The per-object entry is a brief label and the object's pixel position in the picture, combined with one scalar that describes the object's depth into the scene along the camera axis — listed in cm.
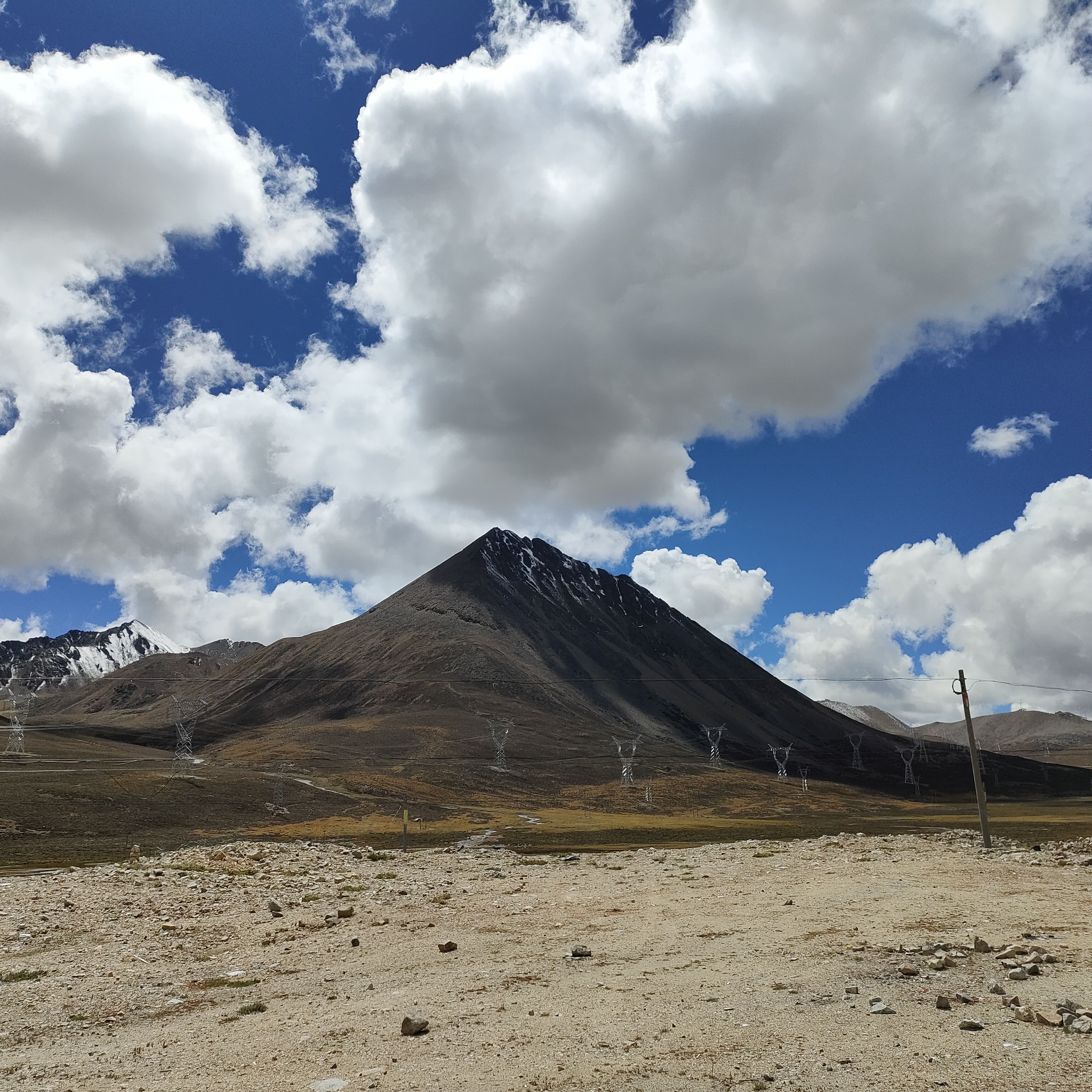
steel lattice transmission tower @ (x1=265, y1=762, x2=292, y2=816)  9531
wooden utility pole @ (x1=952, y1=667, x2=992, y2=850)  4184
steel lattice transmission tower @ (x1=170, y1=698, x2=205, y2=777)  11531
